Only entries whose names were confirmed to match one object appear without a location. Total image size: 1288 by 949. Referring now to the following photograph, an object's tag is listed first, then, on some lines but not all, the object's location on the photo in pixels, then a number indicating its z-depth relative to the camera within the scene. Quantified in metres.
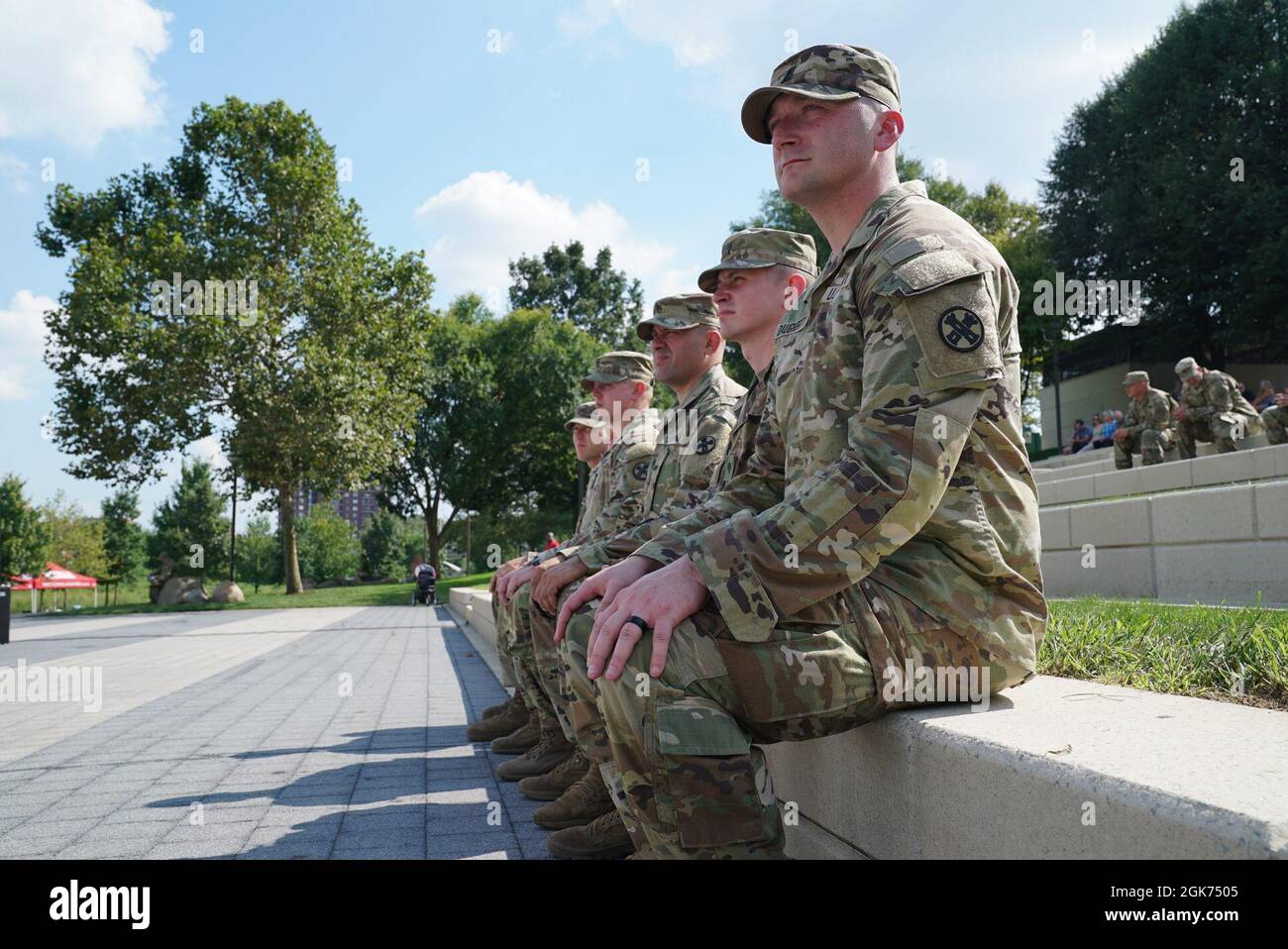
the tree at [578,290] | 58.09
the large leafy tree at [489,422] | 42.69
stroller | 30.08
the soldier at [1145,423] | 14.76
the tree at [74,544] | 58.34
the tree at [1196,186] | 28.28
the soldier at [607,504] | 5.04
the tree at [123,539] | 63.59
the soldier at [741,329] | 3.19
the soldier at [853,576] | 2.04
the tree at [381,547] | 80.81
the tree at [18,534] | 52.66
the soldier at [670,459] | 3.99
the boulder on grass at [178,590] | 36.48
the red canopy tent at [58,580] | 40.66
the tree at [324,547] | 77.38
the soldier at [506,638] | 6.23
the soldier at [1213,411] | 13.45
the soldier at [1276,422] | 13.46
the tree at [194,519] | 64.50
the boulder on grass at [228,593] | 30.41
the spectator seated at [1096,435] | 26.70
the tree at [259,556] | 77.16
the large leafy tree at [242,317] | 28.95
